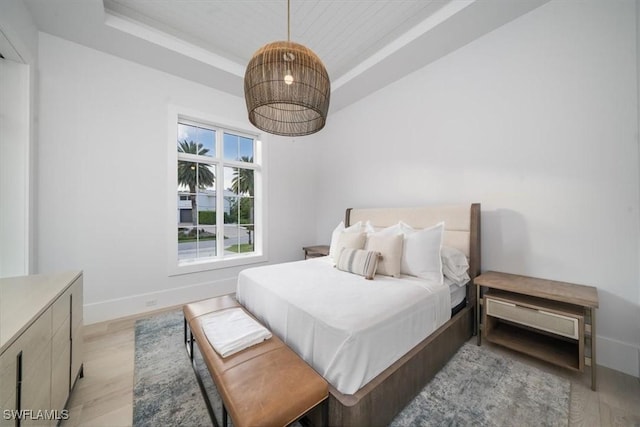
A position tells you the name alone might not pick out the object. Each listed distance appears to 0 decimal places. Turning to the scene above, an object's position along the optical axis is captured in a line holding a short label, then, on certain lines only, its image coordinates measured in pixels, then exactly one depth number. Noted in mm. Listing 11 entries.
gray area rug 1328
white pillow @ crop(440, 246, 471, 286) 2105
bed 1156
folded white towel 1287
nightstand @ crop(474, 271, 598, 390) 1564
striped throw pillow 2064
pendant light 1416
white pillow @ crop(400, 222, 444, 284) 2031
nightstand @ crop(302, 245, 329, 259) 3590
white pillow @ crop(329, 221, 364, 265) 2596
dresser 822
